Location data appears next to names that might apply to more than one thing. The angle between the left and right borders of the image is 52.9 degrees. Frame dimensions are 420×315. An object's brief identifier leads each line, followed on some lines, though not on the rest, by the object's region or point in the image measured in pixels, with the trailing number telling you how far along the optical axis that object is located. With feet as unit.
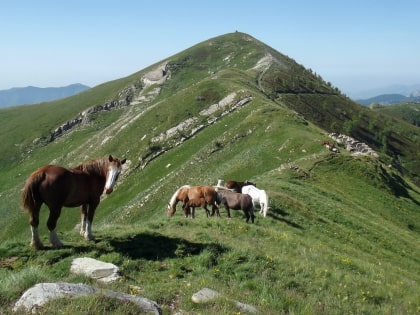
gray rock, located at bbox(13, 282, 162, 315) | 25.25
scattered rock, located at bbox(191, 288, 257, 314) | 30.83
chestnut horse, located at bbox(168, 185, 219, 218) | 74.64
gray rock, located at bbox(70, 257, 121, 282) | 35.09
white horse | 81.97
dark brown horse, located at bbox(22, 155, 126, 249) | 41.50
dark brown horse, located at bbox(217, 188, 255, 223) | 74.79
